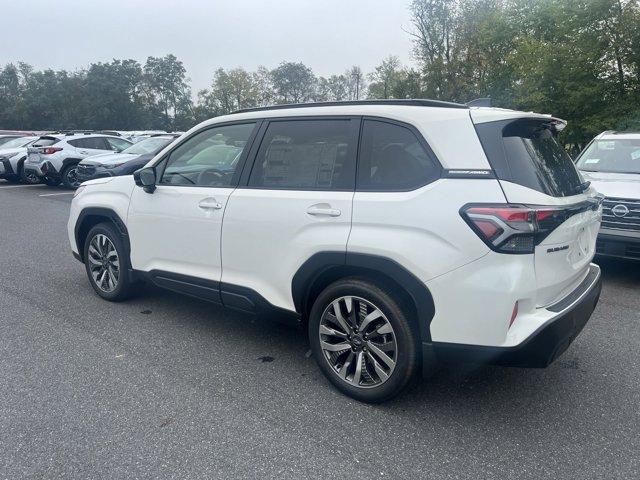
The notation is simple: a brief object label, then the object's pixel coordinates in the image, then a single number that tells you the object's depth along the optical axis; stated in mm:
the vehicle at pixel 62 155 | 14641
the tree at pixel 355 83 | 67500
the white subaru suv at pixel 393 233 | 2594
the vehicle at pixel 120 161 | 12062
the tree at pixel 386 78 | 43562
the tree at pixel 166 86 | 75000
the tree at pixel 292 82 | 74125
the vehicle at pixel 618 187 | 5328
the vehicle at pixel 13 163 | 16172
